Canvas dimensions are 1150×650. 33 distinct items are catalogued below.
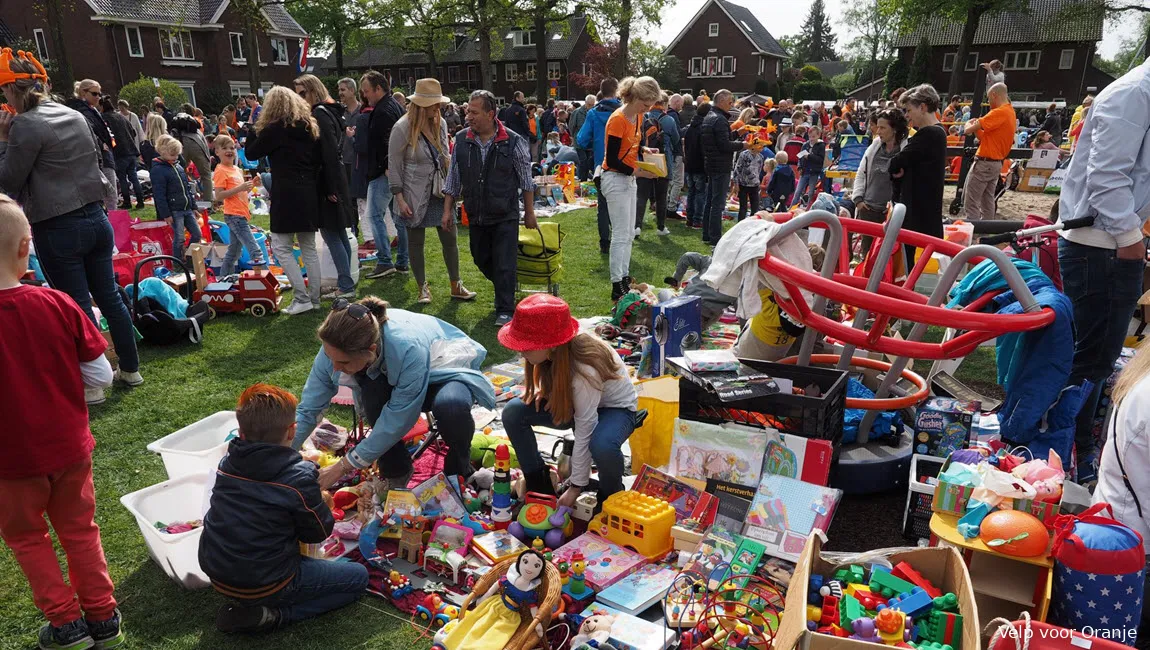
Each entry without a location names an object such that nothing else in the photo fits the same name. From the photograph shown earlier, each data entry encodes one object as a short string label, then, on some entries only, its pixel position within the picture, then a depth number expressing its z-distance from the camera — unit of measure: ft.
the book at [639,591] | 10.05
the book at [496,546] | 10.98
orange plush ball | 8.62
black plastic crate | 11.78
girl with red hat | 11.38
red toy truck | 22.94
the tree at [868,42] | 199.21
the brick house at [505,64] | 168.35
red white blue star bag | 8.00
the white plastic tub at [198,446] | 12.23
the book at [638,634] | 9.07
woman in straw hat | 22.06
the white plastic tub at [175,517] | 10.44
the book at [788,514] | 10.87
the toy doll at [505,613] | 9.05
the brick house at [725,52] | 173.06
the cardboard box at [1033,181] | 50.88
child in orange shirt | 24.91
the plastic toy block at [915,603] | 8.28
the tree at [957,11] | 105.60
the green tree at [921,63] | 136.67
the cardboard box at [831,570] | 7.36
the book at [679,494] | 11.60
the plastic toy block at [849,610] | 8.21
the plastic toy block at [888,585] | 8.63
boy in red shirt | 8.86
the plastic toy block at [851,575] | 9.00
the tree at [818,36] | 302.45
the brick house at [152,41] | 108.58
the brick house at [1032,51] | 134.72
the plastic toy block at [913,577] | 8.71
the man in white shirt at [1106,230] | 11.92
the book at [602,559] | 10.50
